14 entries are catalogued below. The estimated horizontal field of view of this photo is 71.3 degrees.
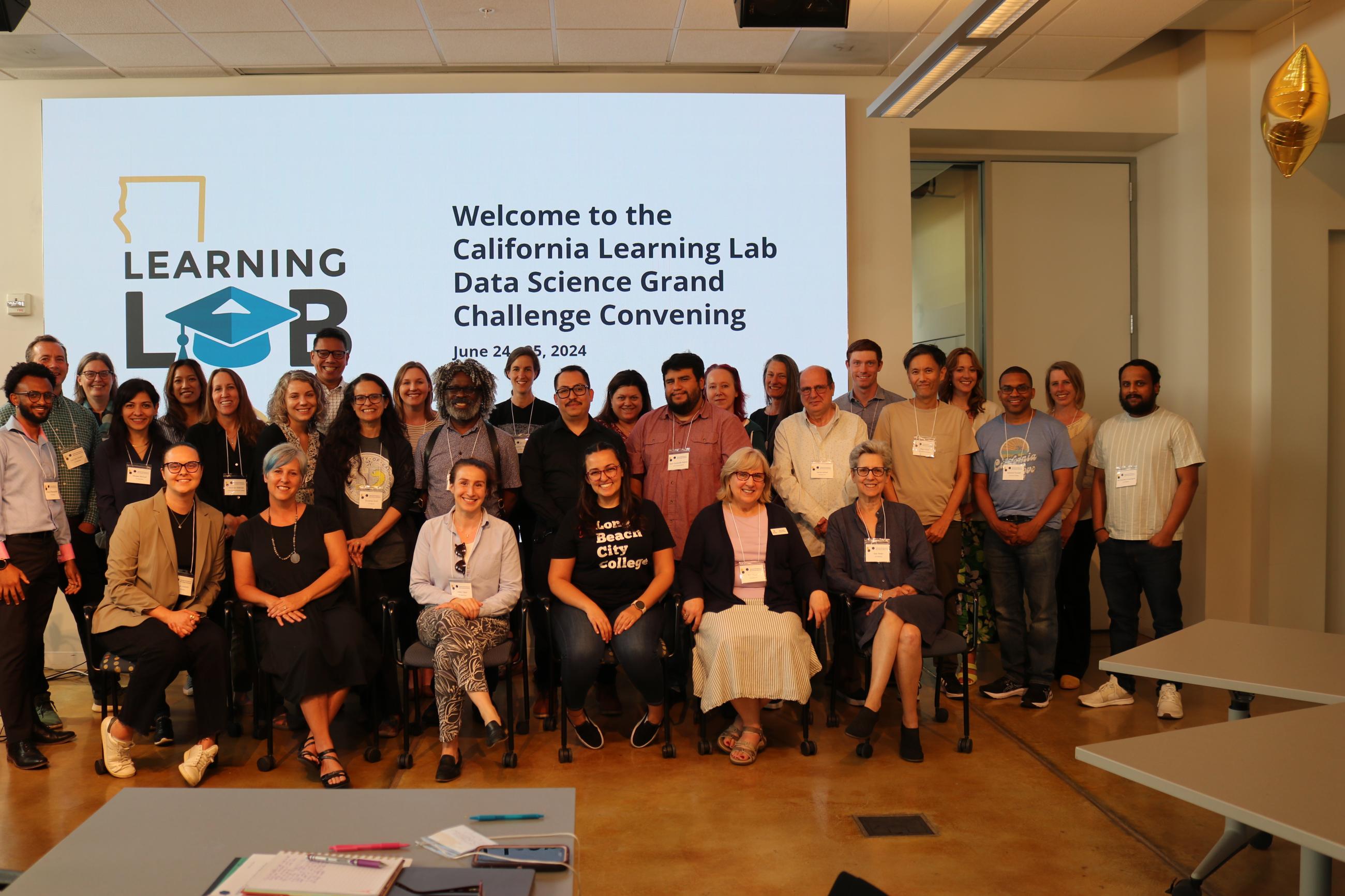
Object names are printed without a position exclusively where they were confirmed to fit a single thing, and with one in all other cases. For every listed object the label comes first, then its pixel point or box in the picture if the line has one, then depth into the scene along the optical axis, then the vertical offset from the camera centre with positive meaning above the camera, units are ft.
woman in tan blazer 11.90 -2.20
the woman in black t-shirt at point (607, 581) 12.62 -1.95
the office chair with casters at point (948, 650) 12.51 -2.89
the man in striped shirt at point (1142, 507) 14.38 -1.13
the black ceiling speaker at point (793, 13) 14.56 +6.67
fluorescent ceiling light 11.44 +5.21
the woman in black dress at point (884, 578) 12.48 -1.98
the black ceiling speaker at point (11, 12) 14.34 +6.72
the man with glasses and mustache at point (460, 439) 13.76 +0.03
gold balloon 10.78 +3.78
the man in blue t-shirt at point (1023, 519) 14.52 -1.30
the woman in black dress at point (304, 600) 11.91 -2.07
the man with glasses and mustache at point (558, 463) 13.82 -0.33
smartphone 5.59 -2.50
